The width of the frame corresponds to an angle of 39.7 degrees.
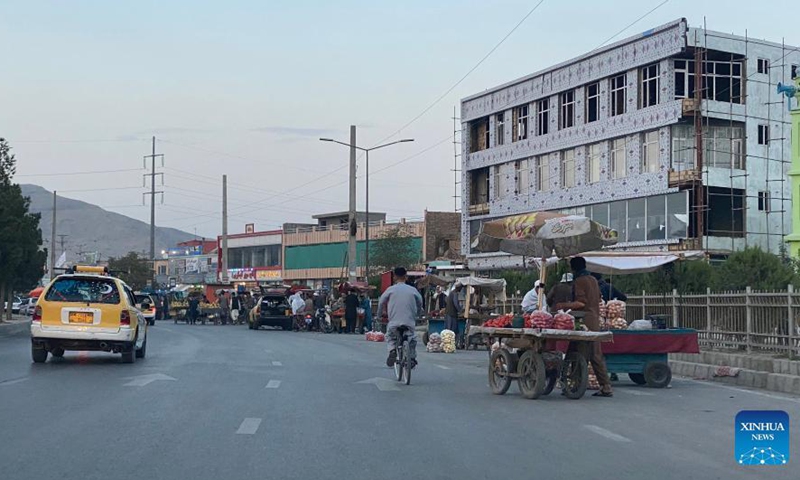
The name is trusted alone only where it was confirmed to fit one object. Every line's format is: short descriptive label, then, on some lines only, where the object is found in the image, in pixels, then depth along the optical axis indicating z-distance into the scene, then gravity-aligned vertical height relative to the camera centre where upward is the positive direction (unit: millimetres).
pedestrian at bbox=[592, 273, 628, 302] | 20828 -48
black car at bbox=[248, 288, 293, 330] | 53000 -1201
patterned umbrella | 17797 +894
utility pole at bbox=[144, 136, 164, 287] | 95688 +6705
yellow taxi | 21125 -640
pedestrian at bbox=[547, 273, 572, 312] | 16562 -77
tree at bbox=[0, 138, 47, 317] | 47906 +2027
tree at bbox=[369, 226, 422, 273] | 78375 +2588
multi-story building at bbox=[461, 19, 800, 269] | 50438 +7248
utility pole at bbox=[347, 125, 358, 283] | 52812 +2459
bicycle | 18250 -1186
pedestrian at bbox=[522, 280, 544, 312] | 21031 -240
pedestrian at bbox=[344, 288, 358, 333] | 47406 -1007
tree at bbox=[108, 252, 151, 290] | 116781 +1640
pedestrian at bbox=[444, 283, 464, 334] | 33156 -668
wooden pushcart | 15609 -1045
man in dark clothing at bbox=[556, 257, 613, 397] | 16344 -131
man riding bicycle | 18688 -370
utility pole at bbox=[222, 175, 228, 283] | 79500 +4441
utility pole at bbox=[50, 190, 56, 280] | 101288 +3383
